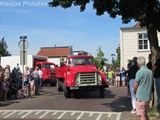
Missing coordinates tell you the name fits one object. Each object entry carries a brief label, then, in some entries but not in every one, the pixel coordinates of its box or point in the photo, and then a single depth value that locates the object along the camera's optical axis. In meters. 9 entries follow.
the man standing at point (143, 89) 6.70
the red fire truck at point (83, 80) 14.95
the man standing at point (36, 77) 17.24
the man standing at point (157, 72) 9.28
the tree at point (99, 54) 53.43
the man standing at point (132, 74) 9.85
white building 36.50
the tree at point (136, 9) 9.89
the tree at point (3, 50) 66.65
